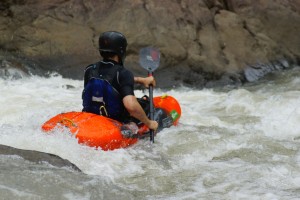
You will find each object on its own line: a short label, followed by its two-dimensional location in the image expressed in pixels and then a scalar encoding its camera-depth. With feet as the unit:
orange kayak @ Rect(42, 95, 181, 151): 29.12
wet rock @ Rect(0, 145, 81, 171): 24.64
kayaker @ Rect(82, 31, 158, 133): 30.07
